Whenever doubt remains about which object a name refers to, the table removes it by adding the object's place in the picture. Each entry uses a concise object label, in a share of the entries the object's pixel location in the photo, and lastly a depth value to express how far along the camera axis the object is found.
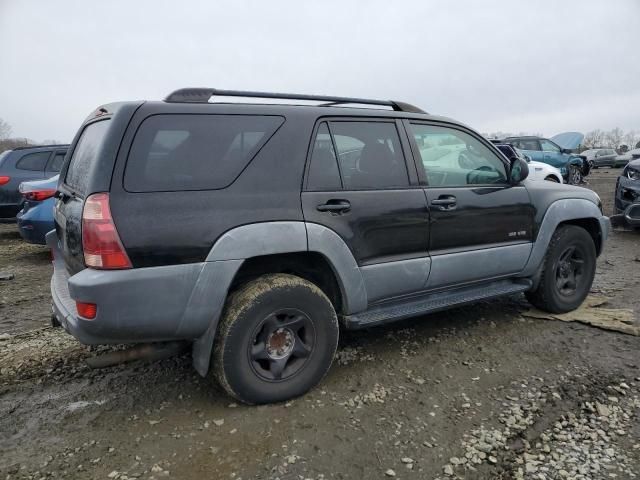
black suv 2.44
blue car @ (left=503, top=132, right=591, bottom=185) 15.58
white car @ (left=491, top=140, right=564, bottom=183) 10.60
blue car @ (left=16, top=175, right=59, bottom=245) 6.00
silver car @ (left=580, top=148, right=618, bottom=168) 30.14
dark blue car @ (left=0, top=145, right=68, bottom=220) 7.89
